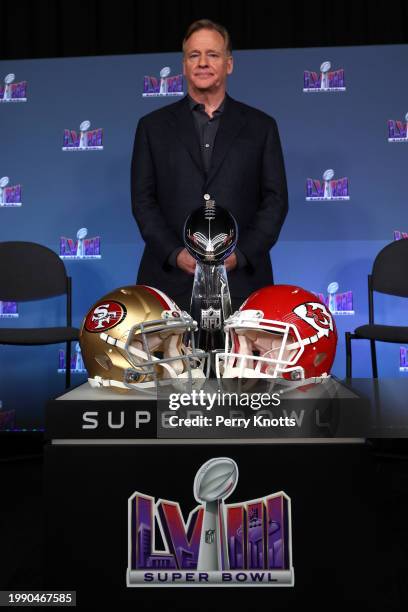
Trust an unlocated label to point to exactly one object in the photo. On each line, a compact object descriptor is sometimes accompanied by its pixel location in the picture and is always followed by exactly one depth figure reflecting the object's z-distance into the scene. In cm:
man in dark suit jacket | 198
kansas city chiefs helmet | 112
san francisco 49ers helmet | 113
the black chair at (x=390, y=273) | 321
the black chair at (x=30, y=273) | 332
